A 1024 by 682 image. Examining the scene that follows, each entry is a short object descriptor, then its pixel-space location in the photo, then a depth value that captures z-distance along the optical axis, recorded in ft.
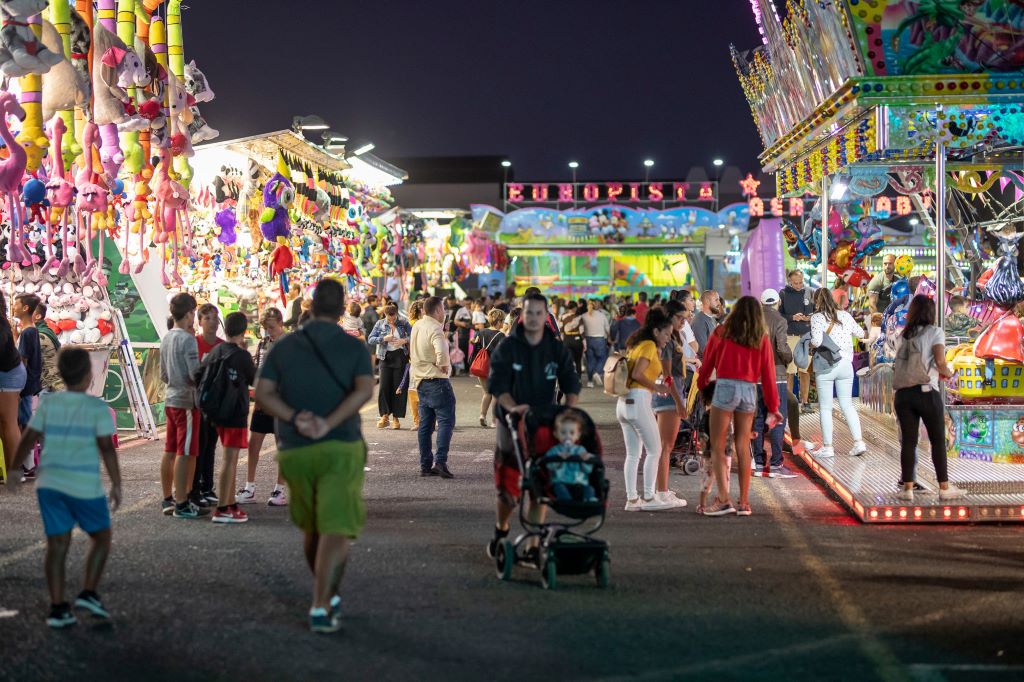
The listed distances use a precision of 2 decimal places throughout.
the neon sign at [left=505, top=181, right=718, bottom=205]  164.45
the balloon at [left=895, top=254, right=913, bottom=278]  65.82
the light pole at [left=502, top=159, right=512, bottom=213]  170.42
